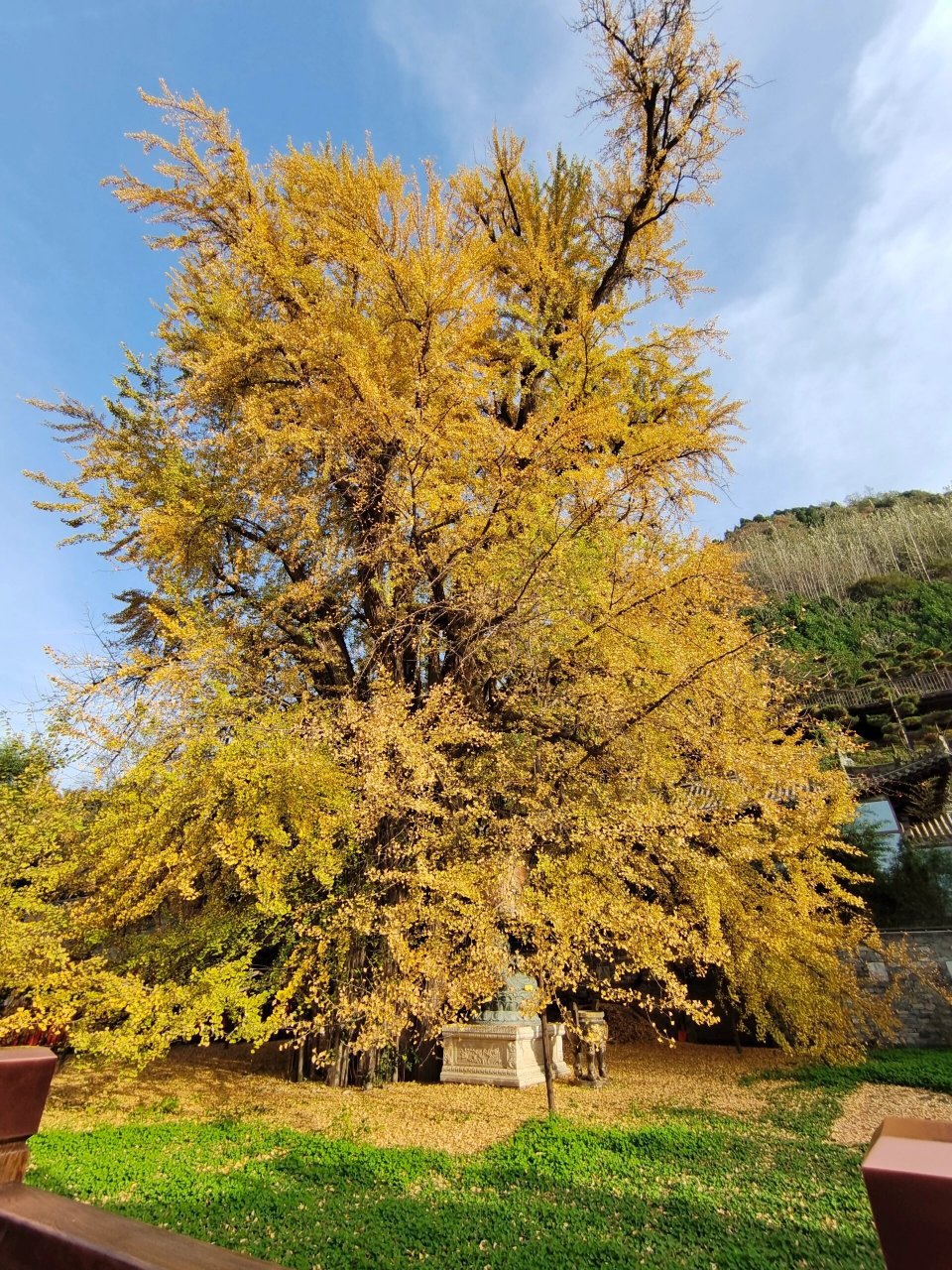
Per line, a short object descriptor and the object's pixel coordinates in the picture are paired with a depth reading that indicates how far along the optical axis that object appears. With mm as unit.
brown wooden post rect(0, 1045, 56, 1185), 1332
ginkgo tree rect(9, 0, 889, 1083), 5918
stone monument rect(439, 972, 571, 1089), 8953
